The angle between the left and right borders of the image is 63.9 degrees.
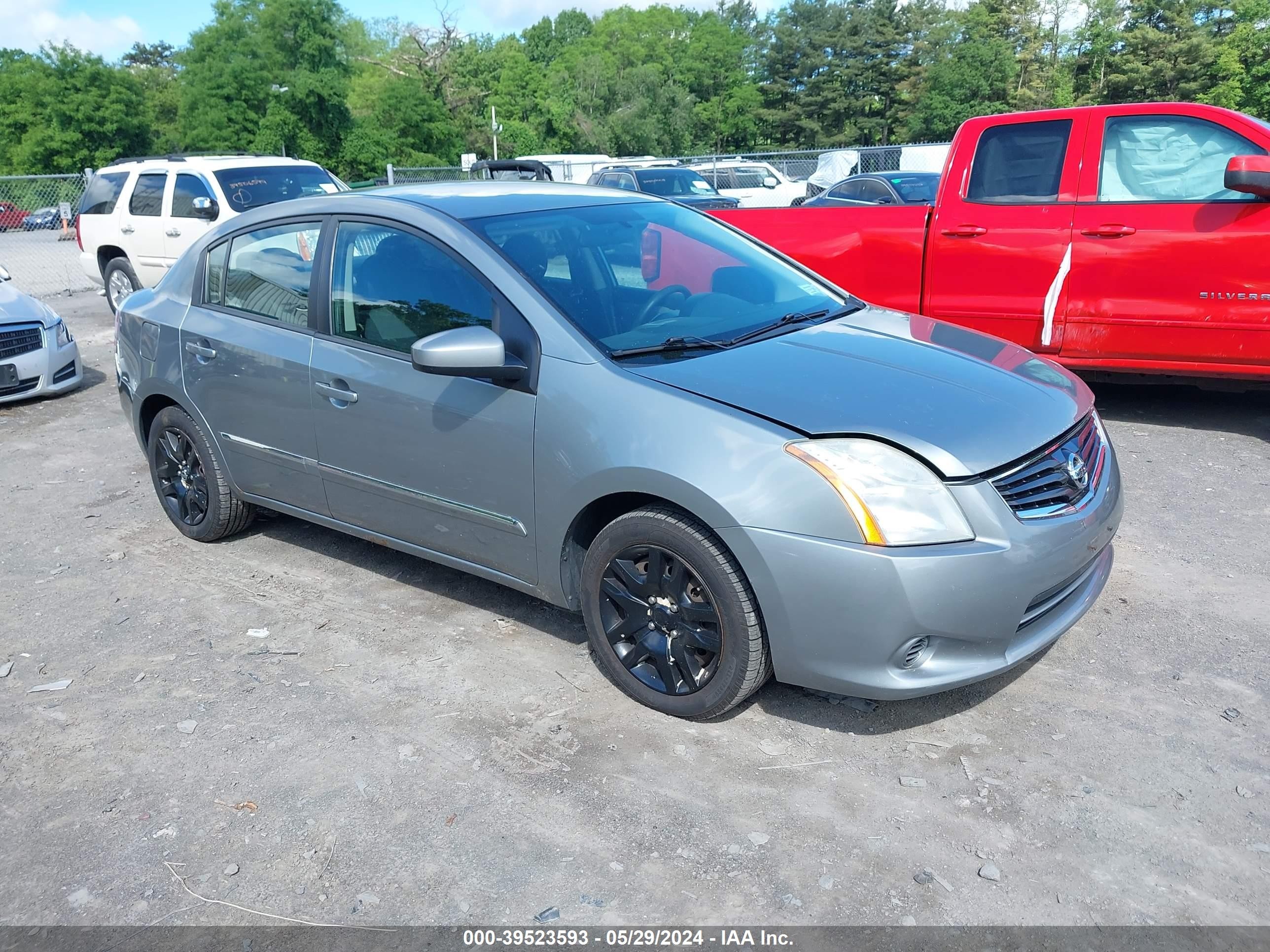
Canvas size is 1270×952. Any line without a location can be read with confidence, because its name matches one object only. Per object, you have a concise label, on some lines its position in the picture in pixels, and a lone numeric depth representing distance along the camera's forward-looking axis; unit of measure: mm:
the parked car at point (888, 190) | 14305
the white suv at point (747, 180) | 21141
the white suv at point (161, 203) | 11836
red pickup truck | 5828
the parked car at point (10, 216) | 19750
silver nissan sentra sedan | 2975
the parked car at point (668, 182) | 16969
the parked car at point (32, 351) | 8500
